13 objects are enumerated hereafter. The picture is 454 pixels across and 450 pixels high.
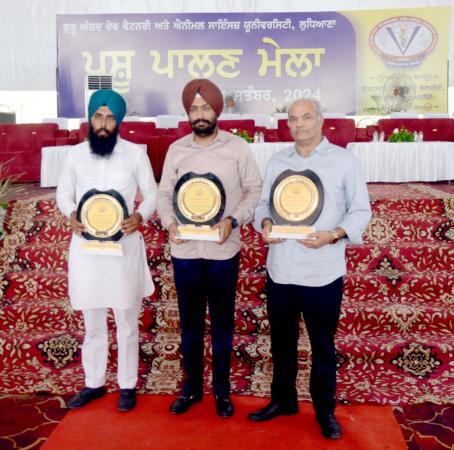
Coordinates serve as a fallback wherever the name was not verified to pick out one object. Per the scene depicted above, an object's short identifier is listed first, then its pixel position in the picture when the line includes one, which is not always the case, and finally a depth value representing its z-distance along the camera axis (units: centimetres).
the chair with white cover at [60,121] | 921
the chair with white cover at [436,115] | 876
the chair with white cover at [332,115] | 812
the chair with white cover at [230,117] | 772
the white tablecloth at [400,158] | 602
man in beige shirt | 215
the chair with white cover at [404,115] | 841
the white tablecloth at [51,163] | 606
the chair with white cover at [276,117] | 853
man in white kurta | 225
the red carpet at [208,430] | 214
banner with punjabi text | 1052
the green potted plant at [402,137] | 608
